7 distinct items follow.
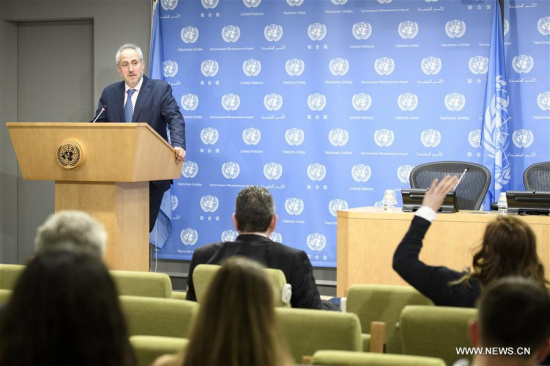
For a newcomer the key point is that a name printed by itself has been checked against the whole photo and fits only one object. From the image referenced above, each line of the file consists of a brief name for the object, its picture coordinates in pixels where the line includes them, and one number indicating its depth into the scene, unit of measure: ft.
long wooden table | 33.99
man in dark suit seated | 23.72
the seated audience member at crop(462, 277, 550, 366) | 12.93
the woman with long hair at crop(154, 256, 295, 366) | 11.57
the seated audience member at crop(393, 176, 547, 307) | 19.31
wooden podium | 34.50
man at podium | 43.88
